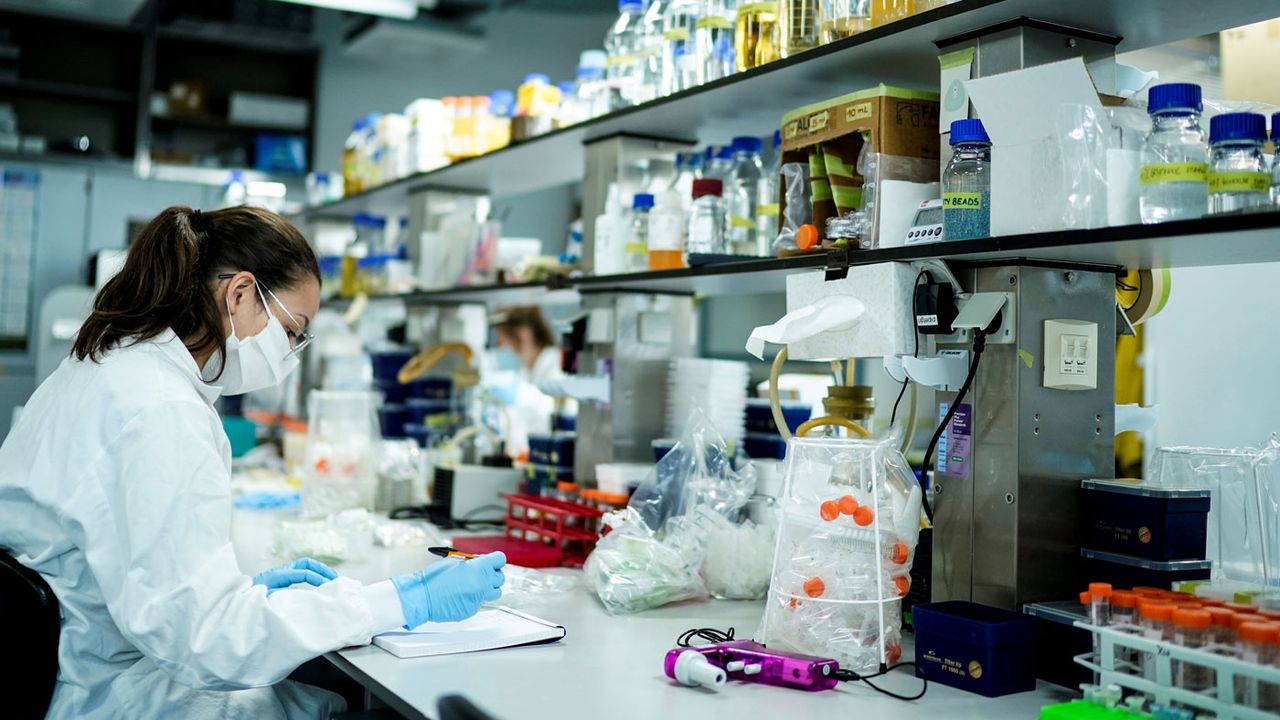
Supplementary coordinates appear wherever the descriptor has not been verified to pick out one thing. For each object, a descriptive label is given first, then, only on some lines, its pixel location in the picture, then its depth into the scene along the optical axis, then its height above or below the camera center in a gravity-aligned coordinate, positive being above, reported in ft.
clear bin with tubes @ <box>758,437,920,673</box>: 5.21 -0.83
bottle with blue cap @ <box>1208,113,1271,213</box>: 4.24 +0.96
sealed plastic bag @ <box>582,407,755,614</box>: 6.38 -0.94
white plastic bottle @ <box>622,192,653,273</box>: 8.16 +1.04
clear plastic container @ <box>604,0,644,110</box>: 8.34 +2.60
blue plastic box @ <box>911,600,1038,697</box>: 4.77 -1.18
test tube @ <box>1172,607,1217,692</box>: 3.99 -0.92
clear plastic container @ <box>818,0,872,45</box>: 5.95 +2.08
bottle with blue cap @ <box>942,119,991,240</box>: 5.20 +1.02
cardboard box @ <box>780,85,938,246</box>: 5.81 +1.46
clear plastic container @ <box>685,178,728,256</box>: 7.38 +1.14
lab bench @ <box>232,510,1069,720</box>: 4.49 -1.38
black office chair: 4.88 -1.25
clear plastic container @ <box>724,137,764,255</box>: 7.55 +1.40
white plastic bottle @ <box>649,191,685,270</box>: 7.61 +1.07
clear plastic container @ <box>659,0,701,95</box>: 7.58 +2.40
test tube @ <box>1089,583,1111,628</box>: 4.45 -0.88
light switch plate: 5.41 +0.21
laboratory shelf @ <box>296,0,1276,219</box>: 5.06 +1.86
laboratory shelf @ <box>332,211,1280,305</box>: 4.17 +0.68
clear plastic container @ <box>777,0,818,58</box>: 6.35 +2.17
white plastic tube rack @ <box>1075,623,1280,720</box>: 3.78 -1.03
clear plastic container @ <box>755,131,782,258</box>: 7.09 +1.19
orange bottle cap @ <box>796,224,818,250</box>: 6.12 +0.86
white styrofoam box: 5.58 +0.40
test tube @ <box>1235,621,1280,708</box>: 3.80 -0.90
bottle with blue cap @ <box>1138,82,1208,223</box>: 4.35 +1.04
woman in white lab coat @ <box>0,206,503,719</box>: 4.77 -0.71
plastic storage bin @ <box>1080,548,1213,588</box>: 4.97 -0.82
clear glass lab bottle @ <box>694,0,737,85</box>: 7.36 +2.39
